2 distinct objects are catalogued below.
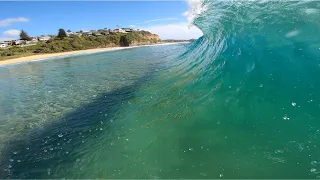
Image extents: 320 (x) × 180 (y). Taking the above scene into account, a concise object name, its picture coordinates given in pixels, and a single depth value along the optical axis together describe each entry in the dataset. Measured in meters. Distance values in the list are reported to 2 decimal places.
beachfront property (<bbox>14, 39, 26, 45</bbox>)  75.85
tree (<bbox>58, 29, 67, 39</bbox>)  77.01
